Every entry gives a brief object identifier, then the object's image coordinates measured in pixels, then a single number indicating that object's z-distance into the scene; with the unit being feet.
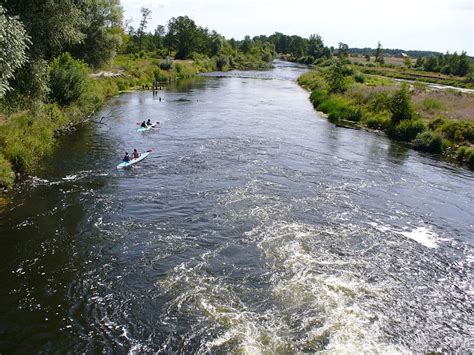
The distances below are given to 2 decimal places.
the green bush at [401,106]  152.35
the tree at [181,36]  431.43
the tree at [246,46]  595.06
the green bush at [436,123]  142.94
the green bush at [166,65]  302.04
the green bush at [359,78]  267.33
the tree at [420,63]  524.98
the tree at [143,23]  411.75
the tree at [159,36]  473.02
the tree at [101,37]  144.25
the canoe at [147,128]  133.80
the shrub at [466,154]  122.31
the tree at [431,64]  476.13
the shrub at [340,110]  172.14
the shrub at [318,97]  204.76
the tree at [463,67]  424.05
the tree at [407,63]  531.91
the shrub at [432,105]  162.91
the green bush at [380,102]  164.64
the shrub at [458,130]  134.51
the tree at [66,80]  124.67
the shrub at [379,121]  158.51
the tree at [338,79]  210.38
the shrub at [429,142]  132.87
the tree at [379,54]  592.85
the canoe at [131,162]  98.77
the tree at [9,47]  60.13
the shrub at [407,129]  144.77
